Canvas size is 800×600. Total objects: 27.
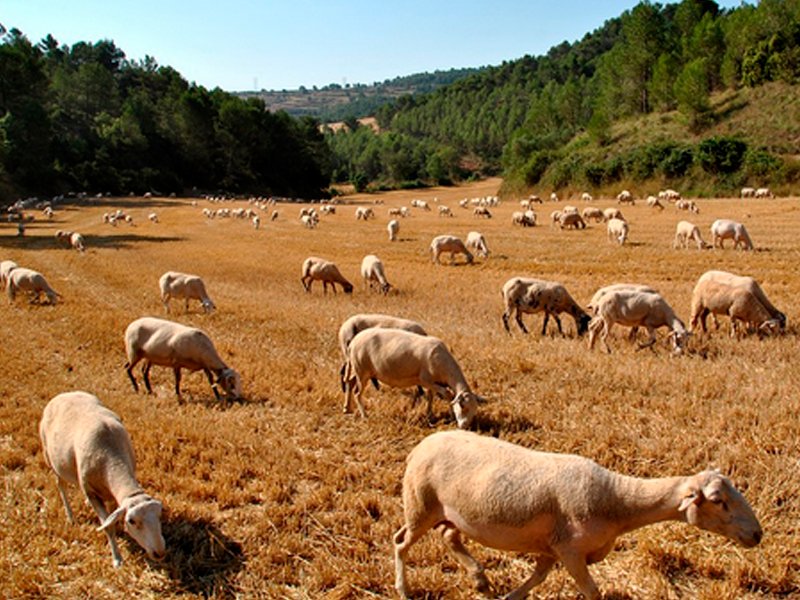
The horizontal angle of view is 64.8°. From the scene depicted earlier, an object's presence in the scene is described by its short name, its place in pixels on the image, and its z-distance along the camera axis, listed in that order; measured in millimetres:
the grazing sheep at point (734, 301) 14250
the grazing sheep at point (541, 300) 16328
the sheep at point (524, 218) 46469
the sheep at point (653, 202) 54559
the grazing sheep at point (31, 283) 21859
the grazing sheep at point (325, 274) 23625
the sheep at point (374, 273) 23047
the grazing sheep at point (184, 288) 19984
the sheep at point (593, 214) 45594
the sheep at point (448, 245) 29781
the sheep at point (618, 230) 32438
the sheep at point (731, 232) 28281
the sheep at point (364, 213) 58750
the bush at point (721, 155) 64625
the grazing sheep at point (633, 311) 13922
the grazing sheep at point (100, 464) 6262
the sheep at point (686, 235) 29819
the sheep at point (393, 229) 40344
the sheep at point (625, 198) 62906
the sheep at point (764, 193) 57344
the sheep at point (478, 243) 31188
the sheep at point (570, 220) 41594
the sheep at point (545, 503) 4801
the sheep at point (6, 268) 23609
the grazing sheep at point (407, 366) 9609
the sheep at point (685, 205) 50484
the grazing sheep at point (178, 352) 11766
